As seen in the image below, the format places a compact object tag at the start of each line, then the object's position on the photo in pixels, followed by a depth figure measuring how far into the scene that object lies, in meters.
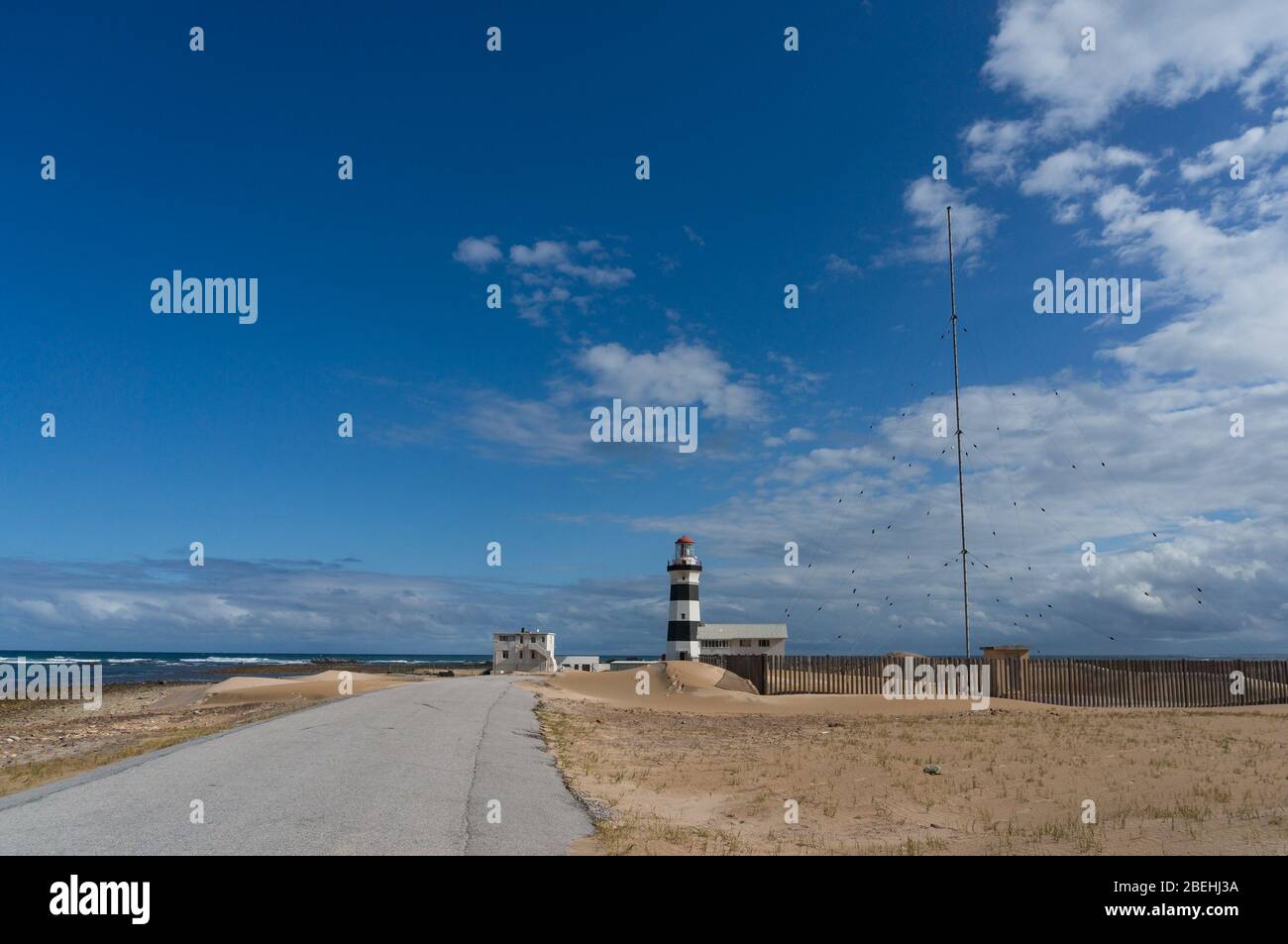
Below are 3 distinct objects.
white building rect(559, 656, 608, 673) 91.59
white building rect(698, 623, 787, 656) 73.88
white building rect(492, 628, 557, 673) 78.69
